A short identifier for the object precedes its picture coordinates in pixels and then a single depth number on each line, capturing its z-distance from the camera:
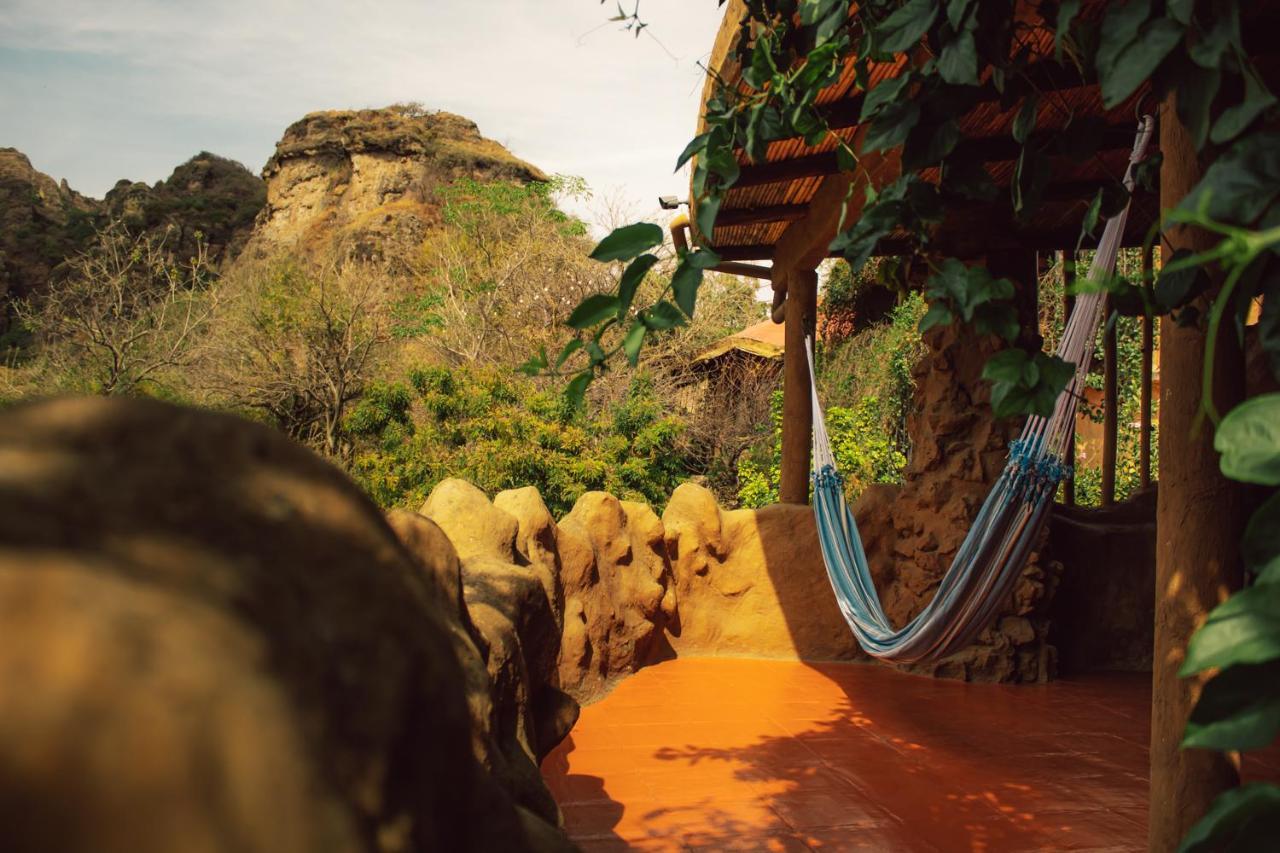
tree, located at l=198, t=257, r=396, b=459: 9.84
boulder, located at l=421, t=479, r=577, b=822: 1.37
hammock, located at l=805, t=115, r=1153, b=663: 2.91
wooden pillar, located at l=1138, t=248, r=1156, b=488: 5.00
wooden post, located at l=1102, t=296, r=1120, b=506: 5.01
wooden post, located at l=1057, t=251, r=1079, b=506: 3.65
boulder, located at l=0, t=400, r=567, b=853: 0.37
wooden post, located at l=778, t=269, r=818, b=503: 5.02
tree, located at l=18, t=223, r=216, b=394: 9.31
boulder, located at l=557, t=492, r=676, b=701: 4.07
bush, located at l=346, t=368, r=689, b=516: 6.96
